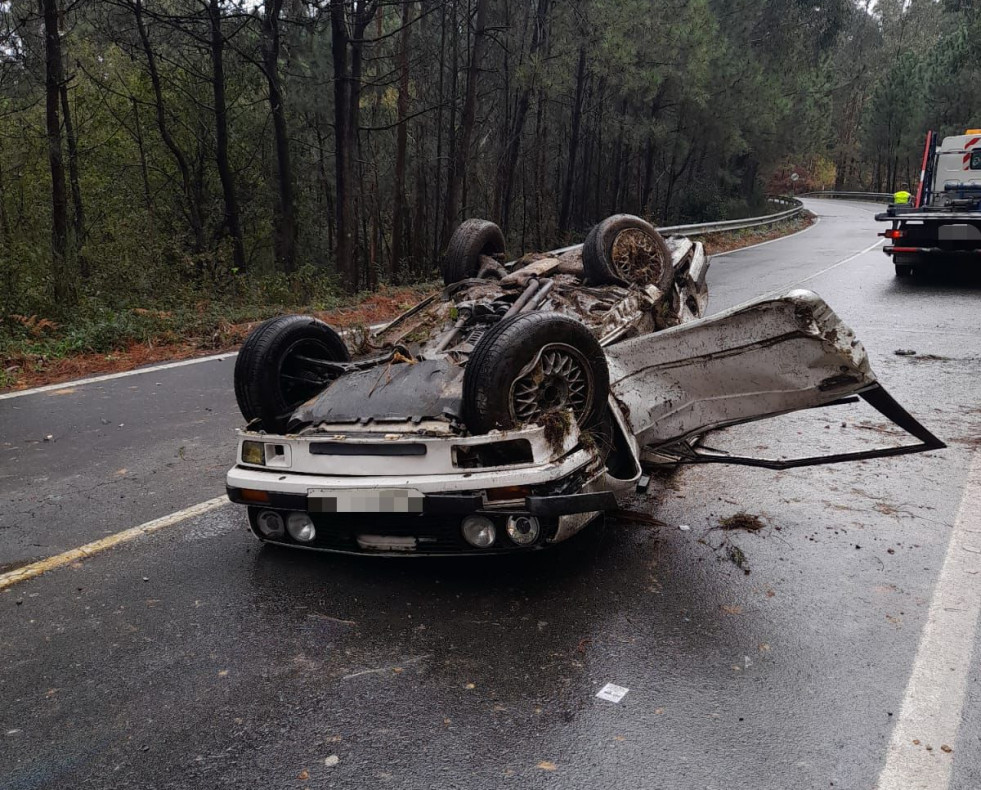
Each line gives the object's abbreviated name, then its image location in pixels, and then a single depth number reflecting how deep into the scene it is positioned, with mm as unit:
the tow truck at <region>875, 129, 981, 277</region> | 13844
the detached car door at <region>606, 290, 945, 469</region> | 4023
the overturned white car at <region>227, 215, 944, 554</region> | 3641
